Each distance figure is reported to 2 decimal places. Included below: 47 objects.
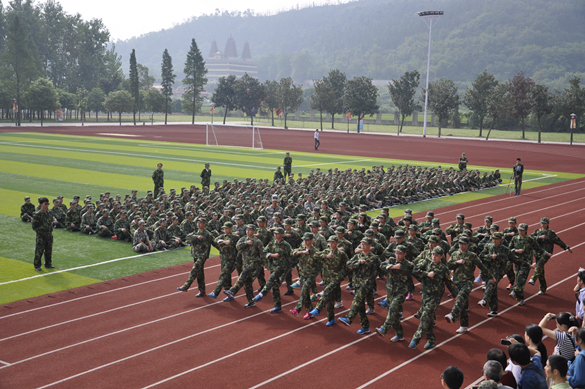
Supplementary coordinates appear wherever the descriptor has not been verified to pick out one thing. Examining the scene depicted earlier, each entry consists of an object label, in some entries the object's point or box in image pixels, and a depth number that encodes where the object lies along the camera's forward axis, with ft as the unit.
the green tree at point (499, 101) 245.45
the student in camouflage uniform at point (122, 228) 57.47
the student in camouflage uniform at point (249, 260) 38.60
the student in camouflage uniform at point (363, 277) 33.78
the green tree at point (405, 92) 292.81
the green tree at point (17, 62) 297.12
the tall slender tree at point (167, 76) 362.12
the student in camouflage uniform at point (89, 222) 60.44
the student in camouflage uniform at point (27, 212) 65.16
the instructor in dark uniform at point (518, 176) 88.25
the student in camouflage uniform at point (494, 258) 37.27
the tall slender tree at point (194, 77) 359.25
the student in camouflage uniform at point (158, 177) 81.92
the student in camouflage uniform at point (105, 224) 58.95
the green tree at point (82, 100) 327.16
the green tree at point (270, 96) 364.58
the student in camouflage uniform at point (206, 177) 86.02
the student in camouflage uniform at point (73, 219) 61.77
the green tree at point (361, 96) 297.94
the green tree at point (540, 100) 234.58
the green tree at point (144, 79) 465.88
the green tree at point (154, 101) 349.00
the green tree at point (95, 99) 353.51
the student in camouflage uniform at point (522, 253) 39.70
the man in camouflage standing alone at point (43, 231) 46.44
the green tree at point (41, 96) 295.89
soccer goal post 198.90
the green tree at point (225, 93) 357.63
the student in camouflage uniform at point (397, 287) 32.19
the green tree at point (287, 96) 336.49
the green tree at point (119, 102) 321.11
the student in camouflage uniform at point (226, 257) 40.50
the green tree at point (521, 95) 240.94
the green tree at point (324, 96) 320.09
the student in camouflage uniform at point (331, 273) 34.76
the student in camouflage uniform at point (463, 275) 33.60
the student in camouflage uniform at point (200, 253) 40.50
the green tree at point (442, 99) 270.46
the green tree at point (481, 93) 269.85
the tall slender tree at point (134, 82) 335.10
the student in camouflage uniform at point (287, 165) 102.78
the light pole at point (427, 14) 260.21
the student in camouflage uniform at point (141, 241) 53.52
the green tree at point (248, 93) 354.54
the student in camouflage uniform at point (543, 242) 41.27
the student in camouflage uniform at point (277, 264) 37.81
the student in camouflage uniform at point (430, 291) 31.63
